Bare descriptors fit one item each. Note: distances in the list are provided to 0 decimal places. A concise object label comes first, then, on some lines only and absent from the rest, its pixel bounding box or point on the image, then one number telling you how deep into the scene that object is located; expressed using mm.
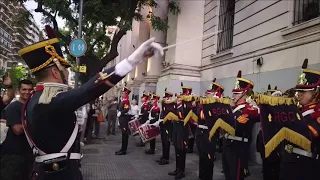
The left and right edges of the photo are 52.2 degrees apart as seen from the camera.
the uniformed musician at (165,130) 9664
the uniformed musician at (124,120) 11516
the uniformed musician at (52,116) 2545
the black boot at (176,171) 8430
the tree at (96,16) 13578
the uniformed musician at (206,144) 7094
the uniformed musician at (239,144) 5609
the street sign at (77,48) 10641
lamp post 11659
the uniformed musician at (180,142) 8391
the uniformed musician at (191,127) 8923
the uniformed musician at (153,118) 11617
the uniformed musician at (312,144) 3943
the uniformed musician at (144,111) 12983
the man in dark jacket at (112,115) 17547
